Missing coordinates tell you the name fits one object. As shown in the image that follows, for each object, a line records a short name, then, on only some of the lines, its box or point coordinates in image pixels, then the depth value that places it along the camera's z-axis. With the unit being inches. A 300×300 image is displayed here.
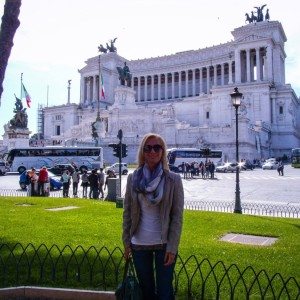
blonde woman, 162.2
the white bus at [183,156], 1843.0
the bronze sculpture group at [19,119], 2305.6
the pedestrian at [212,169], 1395.2
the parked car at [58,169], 1540.4
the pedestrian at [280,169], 1482.3
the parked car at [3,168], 1672.0
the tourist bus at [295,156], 2153.1
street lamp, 591.0
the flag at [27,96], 2145.7
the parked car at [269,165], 1999.3
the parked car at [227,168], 1829.5
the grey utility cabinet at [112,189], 746.9
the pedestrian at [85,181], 887.3
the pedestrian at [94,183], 805.2
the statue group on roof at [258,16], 3193.9
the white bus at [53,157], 1721.2
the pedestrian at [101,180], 853.2
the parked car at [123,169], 1646.2
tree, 345.7
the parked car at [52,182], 1038.4
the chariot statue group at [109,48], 3964.1
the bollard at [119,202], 587.5
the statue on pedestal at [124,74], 3009.4
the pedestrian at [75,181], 898.3
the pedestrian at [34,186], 832.3
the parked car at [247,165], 1945.6
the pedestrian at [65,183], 844.0
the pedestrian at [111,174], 904.2
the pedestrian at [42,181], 828.0
